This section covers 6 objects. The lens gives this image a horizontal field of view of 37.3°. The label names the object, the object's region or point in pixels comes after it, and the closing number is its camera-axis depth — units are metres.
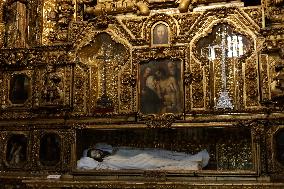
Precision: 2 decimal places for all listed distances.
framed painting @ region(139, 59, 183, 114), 7.75
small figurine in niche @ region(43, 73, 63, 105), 8.26
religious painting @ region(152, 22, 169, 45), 8.02
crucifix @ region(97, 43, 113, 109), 8.04
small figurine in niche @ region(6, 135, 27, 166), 8.47
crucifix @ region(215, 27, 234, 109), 7.49
